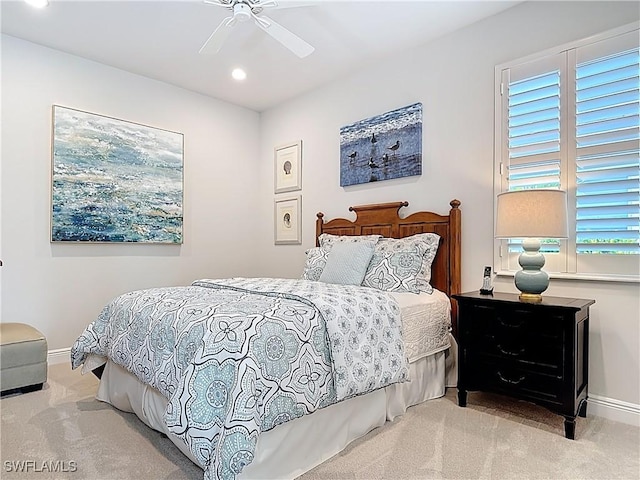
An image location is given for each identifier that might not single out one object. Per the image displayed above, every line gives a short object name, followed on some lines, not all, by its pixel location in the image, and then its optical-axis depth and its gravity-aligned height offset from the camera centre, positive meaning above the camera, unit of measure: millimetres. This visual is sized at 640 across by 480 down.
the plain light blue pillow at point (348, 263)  3096 -183
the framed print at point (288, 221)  4590 +230
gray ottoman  2676 -837
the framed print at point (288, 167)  4574 +865
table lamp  2318 +100
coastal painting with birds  3514 +883
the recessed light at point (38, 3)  2816 +1694
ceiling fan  2516 +1406
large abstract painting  3553 +576
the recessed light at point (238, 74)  3942 +1683
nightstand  2180 -648
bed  1537 -596
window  2375 +634
